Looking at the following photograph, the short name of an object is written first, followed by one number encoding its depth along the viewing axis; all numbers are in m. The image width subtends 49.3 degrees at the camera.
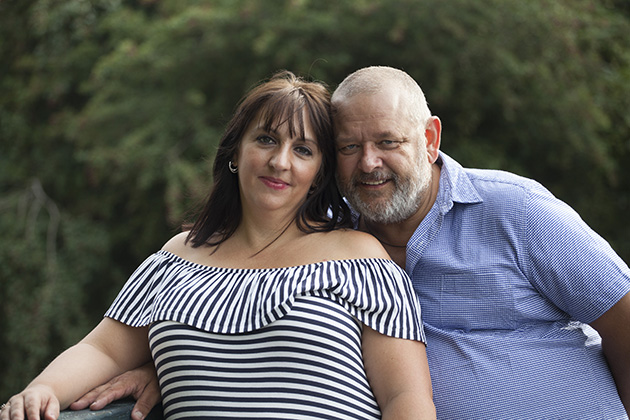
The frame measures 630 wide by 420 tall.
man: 2.05
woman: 1.92
